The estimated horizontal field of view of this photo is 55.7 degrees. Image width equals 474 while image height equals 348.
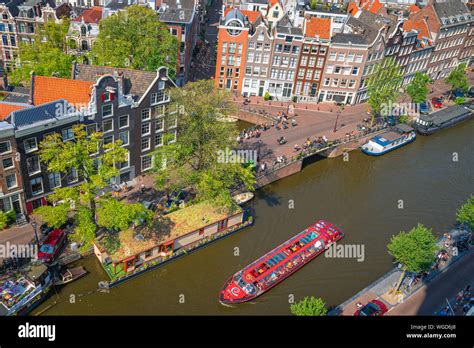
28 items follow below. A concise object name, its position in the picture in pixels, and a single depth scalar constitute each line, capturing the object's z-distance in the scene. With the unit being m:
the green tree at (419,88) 100.38
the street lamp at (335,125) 90.44
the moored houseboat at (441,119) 99.25
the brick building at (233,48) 95.50
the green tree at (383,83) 91.62
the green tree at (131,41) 74.44
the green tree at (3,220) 54.08
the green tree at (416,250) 50.28
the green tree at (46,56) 74.06
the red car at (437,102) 110.12
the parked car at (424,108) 106.44
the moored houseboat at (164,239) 53.94
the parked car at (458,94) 116.12
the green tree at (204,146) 60.22
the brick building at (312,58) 96.94
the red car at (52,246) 53.97
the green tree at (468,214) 59.78
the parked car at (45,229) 57.85
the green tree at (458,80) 109.56
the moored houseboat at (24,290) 47.72
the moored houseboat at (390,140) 89.00
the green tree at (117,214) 51.75
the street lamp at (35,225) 53.74
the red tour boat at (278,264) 53.92
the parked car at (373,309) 50.66
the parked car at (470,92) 118.36
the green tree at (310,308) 43.91
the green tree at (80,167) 50.50
